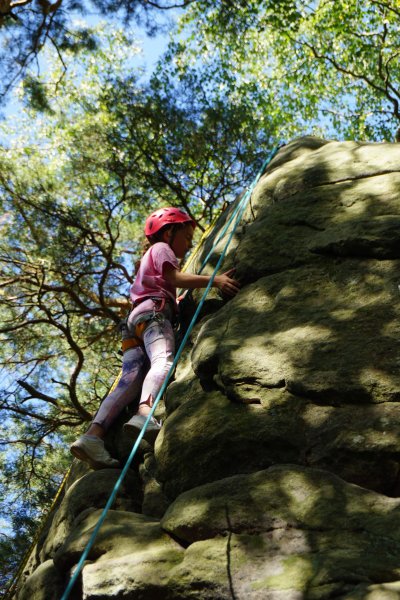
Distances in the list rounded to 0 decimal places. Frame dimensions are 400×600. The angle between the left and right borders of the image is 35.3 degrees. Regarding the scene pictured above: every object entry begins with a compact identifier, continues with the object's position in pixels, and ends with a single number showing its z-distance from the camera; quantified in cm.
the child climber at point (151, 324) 361
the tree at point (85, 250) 844
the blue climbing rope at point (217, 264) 251
